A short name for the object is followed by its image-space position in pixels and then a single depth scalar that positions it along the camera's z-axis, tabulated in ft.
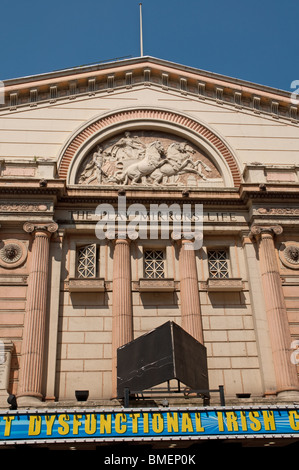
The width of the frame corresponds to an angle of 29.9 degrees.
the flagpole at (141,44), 101.73
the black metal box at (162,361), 59.36
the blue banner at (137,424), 51.31
